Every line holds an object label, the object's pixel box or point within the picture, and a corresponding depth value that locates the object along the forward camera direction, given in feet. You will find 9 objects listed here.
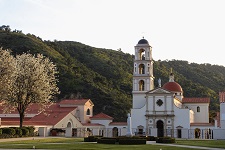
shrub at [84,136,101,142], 146.61
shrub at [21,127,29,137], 177.99
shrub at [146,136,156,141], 161.77
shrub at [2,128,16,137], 164.96
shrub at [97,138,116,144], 131.03
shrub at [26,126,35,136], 184.79
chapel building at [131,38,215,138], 232.94
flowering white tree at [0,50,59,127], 183.01
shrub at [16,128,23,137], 172.84
